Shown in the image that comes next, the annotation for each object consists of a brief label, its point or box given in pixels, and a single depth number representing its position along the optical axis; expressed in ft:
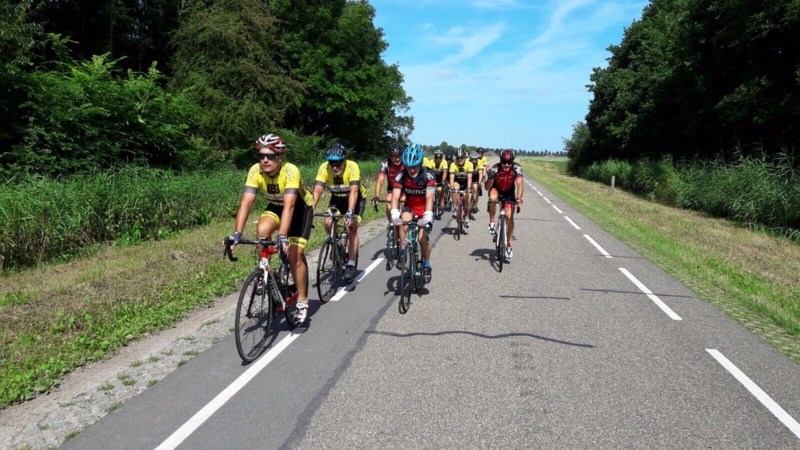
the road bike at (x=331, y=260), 23.24
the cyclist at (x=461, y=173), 46.21
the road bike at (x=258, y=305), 15.81
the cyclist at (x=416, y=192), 22.30
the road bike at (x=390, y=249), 27.28
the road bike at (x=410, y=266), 21.29
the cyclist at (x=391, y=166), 28.17
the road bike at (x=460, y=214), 42.29
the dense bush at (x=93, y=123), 40.86
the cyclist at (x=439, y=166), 47.50
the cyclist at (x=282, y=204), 16.90
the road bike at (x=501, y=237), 30.01
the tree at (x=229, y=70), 79.30
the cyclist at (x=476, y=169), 50.06
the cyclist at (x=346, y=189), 23.66
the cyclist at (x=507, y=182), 30.86
